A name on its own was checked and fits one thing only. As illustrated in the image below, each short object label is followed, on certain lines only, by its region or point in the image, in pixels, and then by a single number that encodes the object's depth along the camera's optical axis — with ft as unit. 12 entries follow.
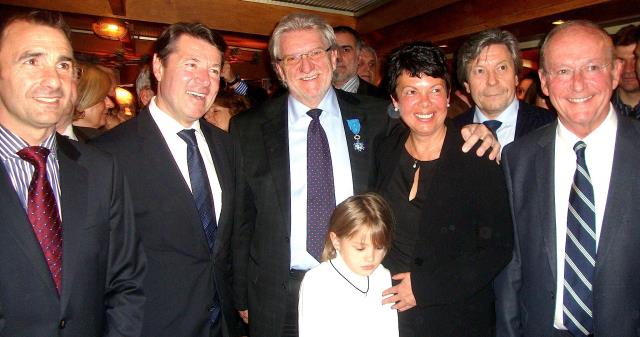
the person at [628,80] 11.94
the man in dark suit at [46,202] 4.81
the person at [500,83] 8.97
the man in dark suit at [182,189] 6.60
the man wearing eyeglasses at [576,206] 5.77
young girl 6.61
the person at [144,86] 14.17
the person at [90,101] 9.22
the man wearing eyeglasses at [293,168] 7.72
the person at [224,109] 12.83
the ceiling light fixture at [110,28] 18.84
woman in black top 6.69
